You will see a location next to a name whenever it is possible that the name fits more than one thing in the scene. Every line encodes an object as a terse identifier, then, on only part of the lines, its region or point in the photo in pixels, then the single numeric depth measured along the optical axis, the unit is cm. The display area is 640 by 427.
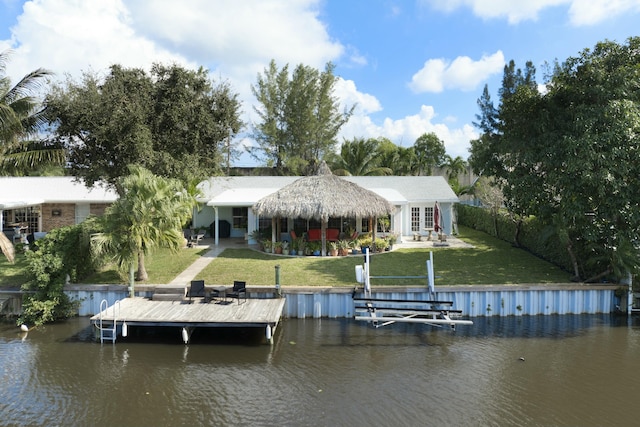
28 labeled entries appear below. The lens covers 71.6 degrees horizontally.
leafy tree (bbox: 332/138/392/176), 3675
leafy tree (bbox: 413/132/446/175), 4831
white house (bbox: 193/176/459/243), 2294
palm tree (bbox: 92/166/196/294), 1405
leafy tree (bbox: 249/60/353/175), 4309
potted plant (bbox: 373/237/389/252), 2066
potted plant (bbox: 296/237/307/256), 1994
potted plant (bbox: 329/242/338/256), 1981
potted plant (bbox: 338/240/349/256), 1996
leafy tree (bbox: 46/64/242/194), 1770
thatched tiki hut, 1909
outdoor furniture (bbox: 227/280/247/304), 1344
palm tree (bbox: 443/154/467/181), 4306
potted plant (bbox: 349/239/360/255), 2027
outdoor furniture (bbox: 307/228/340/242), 2081
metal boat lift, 1270
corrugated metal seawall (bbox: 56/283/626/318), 1427
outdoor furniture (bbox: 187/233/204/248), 2240
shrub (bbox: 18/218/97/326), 1352
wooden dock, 1205
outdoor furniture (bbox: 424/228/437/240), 2393
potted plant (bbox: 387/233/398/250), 2121
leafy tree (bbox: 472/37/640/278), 1366
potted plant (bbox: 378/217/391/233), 2388
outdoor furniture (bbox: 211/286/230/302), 1380
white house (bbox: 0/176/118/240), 2591
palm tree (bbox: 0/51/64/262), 1516
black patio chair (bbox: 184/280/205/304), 1377
